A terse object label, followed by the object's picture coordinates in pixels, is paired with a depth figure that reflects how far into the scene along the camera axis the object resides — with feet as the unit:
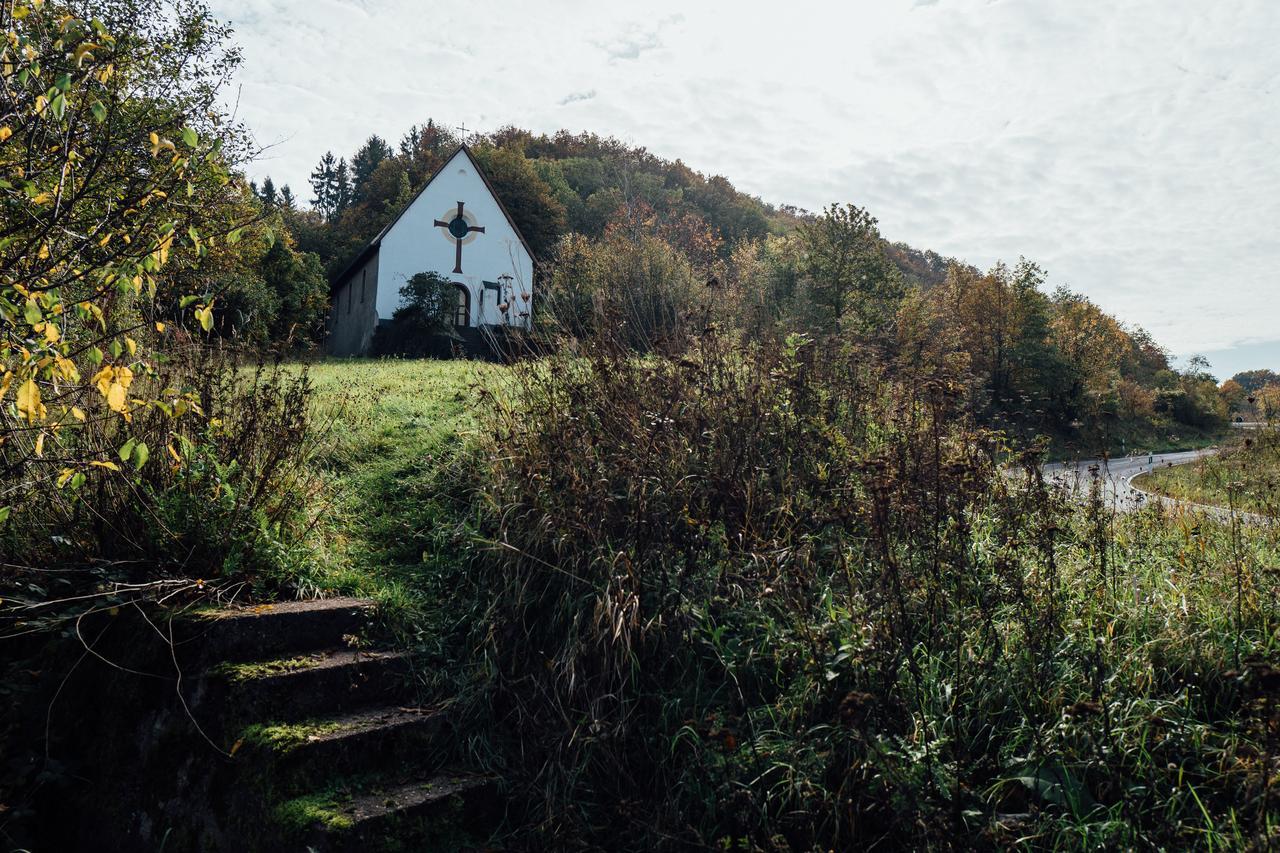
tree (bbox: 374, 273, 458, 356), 94.79
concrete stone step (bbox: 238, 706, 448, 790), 12.19
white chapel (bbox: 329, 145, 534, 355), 103.35
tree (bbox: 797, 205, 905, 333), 86.69
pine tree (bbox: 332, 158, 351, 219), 296.30
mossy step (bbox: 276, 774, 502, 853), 11.23
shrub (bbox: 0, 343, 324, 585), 15.16
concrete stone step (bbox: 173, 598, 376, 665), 13.66
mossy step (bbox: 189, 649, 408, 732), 12.92
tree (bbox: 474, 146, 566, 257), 137.82
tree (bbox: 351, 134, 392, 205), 263.70
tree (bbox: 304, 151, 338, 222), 297.53
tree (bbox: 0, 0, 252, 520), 9.73
